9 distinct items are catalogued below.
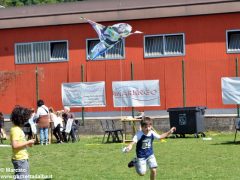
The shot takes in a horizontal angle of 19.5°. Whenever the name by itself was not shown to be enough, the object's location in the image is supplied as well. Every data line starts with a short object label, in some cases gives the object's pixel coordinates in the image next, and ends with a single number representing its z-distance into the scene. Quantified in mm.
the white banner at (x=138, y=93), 29625
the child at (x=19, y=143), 11062
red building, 30516
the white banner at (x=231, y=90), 28141
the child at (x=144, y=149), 13695
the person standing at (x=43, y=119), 26500
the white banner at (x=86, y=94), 30766
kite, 26719
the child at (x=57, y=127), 27423
